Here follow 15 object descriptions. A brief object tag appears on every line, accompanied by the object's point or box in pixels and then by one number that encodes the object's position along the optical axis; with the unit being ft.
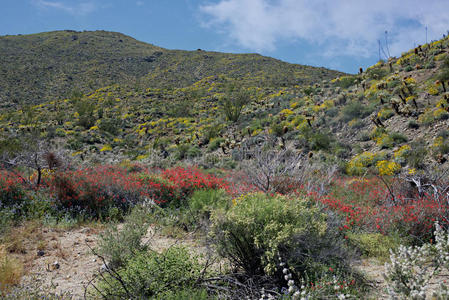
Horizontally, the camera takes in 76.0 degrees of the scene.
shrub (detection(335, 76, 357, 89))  79.79
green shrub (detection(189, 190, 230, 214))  22.48
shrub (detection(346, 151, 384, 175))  41.14
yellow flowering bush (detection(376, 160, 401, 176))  37.45
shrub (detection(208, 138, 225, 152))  65.38
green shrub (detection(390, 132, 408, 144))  43.45
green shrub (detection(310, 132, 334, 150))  50.97
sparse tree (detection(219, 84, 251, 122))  84.55
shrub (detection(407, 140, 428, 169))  37.04
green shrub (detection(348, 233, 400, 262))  16.93
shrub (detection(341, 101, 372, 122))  56.59
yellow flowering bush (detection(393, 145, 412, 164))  39.04
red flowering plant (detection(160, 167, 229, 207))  27.08
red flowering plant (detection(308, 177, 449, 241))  18.15
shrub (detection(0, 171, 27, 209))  22.18
